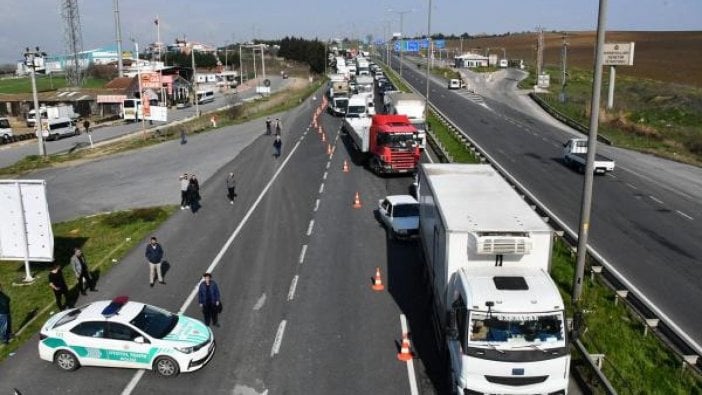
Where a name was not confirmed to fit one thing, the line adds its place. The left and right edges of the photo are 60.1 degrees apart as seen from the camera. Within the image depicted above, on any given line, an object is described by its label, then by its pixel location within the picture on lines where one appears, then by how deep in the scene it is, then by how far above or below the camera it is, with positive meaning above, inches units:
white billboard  810.2 -214.4
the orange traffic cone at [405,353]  587.1 -278.9
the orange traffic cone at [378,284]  762.8 -278.5
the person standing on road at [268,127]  2153.8 -236.9
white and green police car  561.9 -258.8
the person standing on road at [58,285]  702.5 -258.8
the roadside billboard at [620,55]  2770.7 +16.3
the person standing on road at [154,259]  763.4 -247.3
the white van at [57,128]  2553.4 -292.7
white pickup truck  1437.0 -237.3
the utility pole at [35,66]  1775.3 -19.8
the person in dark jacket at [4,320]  649.6 -273.1
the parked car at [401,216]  949.8 -244.8
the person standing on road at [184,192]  1179.3 -253.5
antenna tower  4623.5 +127.4
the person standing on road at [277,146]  1734.1 -243.3
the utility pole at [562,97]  3181.6 -199.0
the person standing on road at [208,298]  642.8 -248.1
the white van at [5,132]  2515.4 -295.3
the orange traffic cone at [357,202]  1175.5 -274.7
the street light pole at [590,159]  612.1 -103.5
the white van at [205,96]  4293.8 -260.3
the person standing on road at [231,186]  1228.5 -251.9
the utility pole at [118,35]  4104.3 +163.4
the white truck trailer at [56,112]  2706.7 -235.6
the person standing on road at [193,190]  1177.4 -250.2
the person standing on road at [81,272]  744.3 -259.4
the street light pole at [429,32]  1850.4 +85.2
